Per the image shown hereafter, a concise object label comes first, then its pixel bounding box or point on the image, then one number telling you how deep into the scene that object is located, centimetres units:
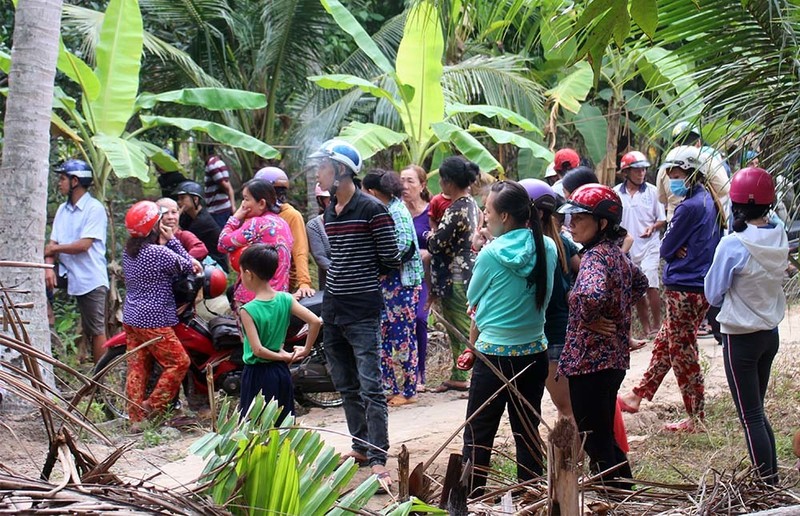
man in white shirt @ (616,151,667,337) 958
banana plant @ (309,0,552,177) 921
